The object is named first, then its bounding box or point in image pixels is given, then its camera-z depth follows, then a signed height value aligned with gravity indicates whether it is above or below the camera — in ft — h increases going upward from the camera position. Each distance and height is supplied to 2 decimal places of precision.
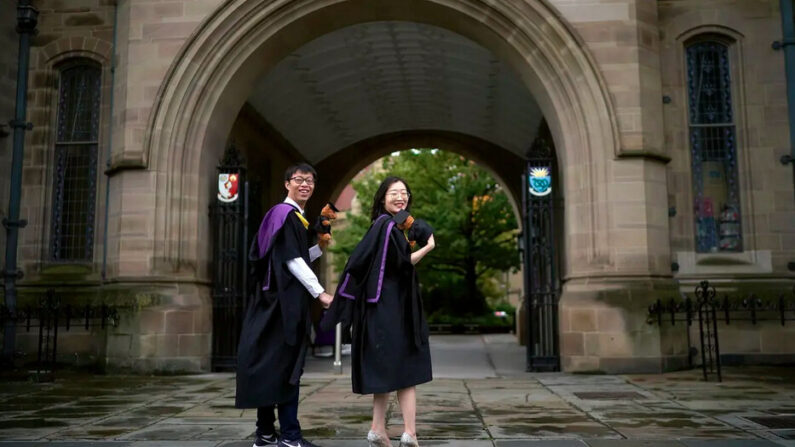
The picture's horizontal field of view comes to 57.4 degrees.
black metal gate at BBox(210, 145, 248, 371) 35.45 +2.77
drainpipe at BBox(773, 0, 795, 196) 32.19 +11.42
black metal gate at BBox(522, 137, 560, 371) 35.04 +2.70
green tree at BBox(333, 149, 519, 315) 88.79 +9.64
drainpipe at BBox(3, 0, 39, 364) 33.42 +6.62
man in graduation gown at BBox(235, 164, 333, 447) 14.08 -0.41
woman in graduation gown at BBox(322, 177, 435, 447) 14.03 -0.26
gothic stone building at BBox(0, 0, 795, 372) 32.35 +7.38
